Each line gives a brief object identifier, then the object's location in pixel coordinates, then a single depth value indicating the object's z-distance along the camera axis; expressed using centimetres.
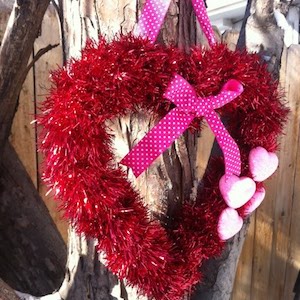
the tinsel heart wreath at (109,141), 60
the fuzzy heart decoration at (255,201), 77
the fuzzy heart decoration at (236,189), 71
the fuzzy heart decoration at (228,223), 73
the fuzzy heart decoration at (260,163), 74
